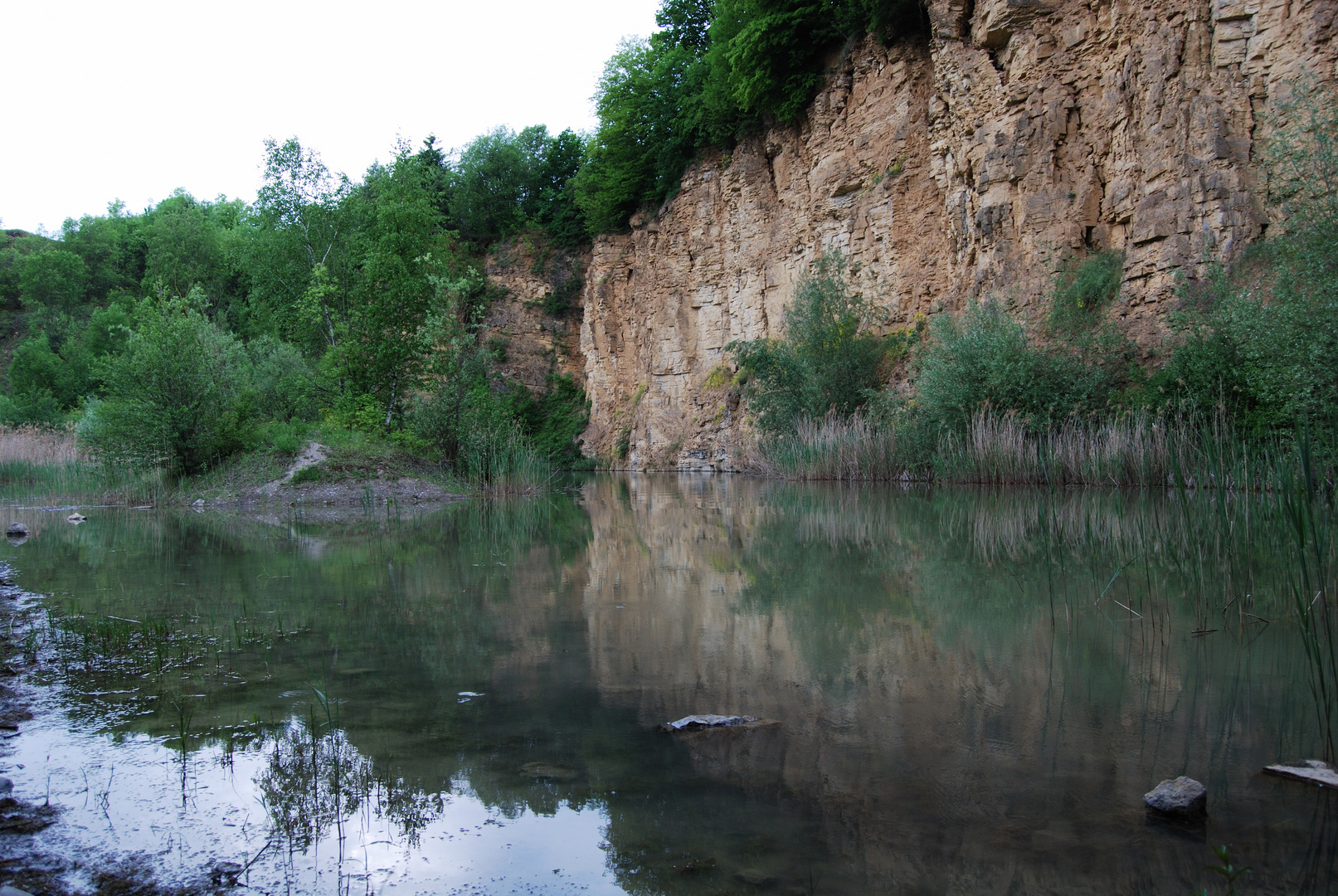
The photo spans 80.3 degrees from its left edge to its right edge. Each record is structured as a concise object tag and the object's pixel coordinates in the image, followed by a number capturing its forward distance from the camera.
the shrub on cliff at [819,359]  19.02
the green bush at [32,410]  27.36
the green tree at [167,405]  12.69
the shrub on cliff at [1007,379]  12.88
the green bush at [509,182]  40.03
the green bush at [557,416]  35.82
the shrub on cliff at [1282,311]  8.85
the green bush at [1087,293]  14.41
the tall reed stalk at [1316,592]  2.32
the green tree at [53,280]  42.97
